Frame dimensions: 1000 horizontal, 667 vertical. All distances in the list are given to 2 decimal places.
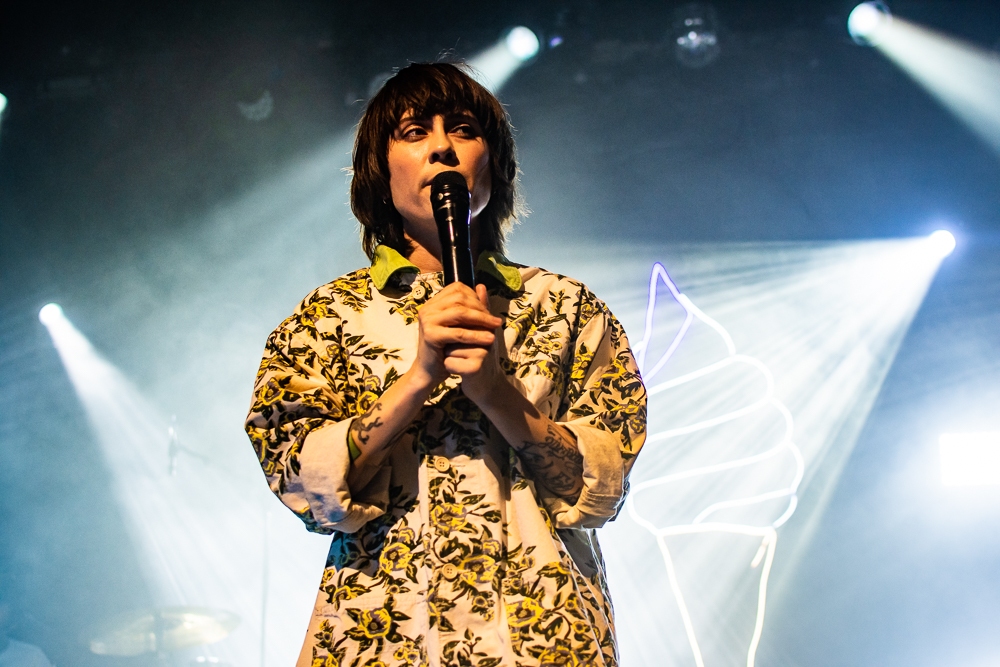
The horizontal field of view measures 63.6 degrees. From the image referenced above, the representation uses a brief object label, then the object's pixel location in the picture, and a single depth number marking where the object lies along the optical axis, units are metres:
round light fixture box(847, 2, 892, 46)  3.67
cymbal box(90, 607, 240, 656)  3.04
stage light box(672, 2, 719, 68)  3.68
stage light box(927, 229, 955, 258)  3.64
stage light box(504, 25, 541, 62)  3.70
